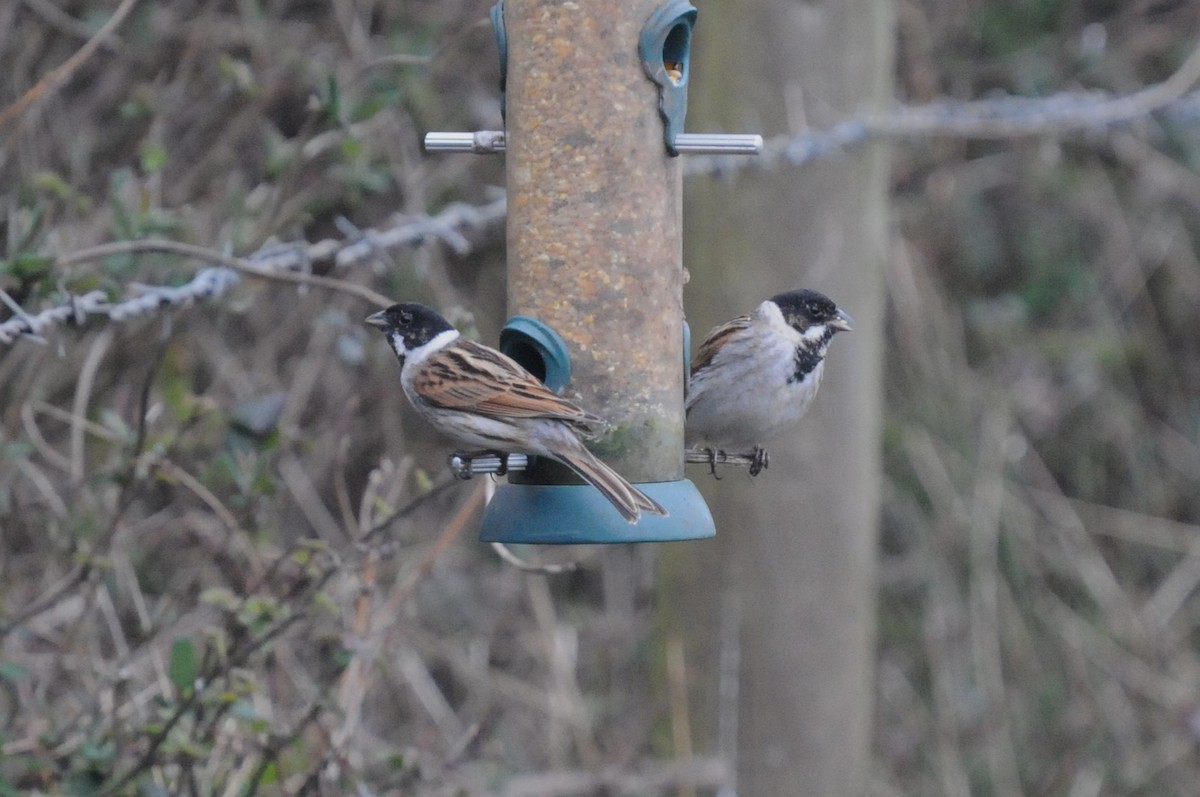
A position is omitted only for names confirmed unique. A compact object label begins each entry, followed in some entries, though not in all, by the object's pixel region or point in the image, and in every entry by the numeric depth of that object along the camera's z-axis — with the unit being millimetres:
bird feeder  7258
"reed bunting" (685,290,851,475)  8453
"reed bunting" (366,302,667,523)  6605
